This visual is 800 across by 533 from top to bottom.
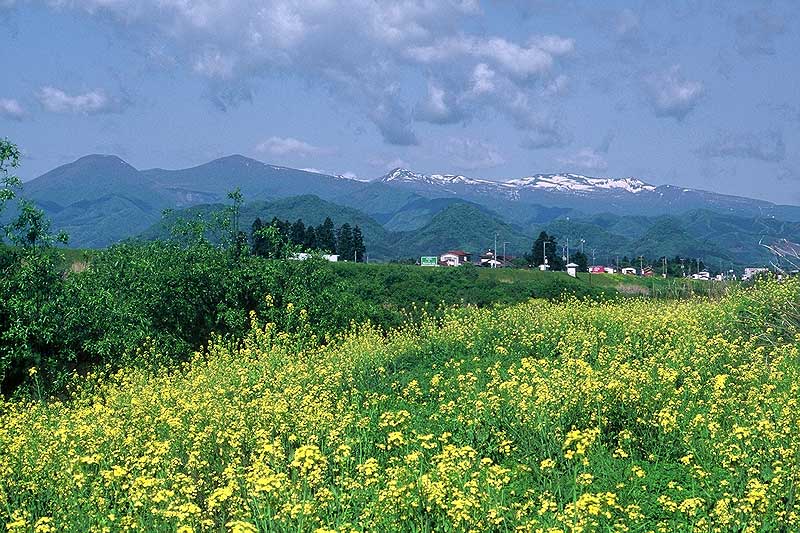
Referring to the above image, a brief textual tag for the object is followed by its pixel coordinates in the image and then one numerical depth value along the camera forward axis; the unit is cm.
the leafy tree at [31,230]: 2005
